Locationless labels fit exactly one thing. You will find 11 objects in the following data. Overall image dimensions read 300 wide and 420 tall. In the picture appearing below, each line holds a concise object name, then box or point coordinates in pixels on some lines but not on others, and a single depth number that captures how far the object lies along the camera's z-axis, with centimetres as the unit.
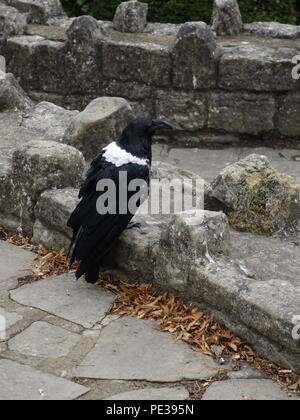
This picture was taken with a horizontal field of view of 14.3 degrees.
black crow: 676
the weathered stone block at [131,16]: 1318
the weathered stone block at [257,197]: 728
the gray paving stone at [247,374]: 571
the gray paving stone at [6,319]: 625
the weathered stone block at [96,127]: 905
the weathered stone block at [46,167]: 770
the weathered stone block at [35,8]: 1387
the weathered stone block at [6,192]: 804
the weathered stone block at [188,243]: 638
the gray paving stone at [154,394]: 543
